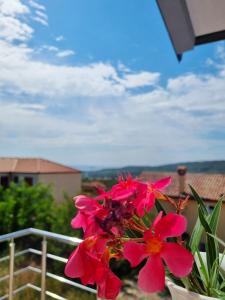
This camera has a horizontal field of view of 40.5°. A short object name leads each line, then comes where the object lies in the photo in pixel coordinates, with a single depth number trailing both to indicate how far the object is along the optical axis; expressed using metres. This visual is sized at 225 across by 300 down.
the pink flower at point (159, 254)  0.32
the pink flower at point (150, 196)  0.38
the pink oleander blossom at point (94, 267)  0.36
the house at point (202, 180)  10.13
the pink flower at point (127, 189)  0.35
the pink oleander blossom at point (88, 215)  0.36
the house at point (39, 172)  13.79
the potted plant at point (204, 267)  0.44
